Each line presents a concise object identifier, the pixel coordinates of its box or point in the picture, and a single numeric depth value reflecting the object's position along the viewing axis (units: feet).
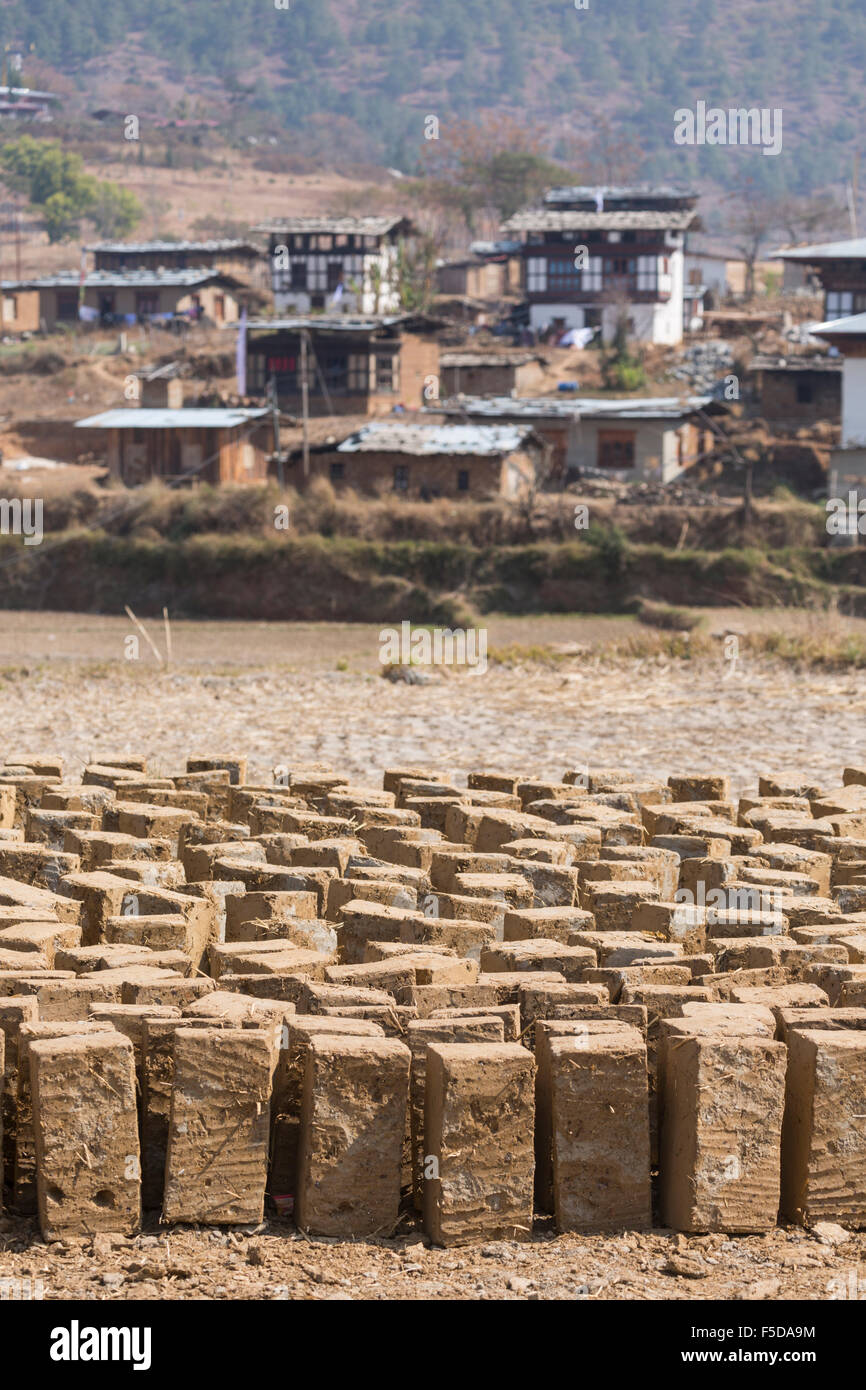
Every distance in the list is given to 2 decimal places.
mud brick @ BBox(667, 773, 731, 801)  40.06
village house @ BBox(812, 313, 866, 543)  166.14
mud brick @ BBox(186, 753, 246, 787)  41.01
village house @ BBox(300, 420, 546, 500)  166.50
